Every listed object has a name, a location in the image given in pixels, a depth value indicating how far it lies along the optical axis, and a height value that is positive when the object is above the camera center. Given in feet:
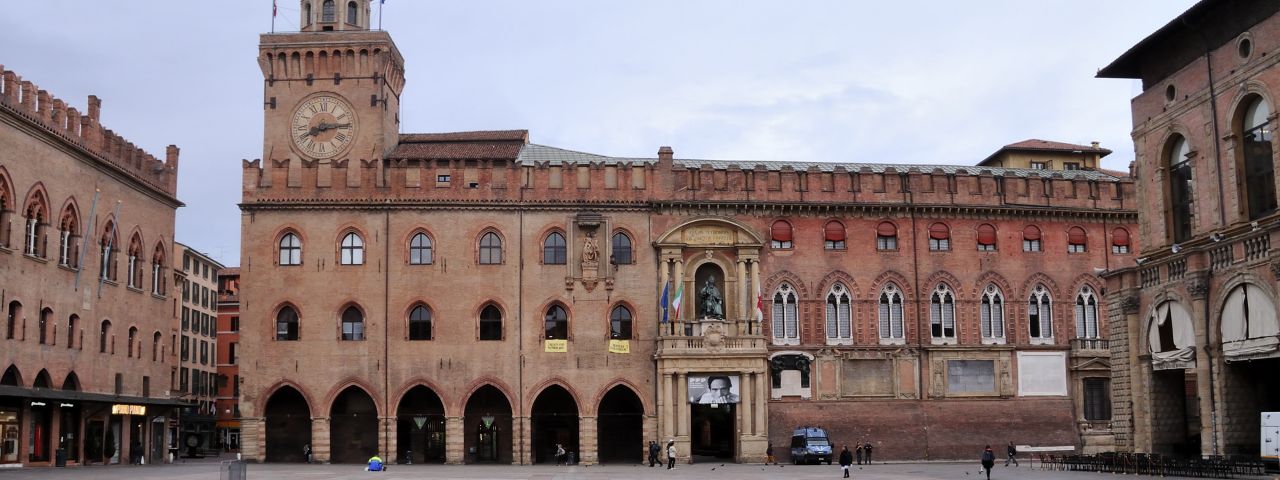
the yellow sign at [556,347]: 166.40 +5.80
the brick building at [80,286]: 135.23 +13.59
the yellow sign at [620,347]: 167.12 +5.69
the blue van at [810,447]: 161.68 -7.82
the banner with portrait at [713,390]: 164.45 -0.21
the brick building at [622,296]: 165.07 +12.61
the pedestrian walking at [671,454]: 148.46 -7.73
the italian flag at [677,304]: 165.89 +11.25
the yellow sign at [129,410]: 157.99 -1.68
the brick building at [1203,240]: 103.14 +12.32
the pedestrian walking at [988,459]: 116.57 -7.06
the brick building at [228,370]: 287.28 +5.93
